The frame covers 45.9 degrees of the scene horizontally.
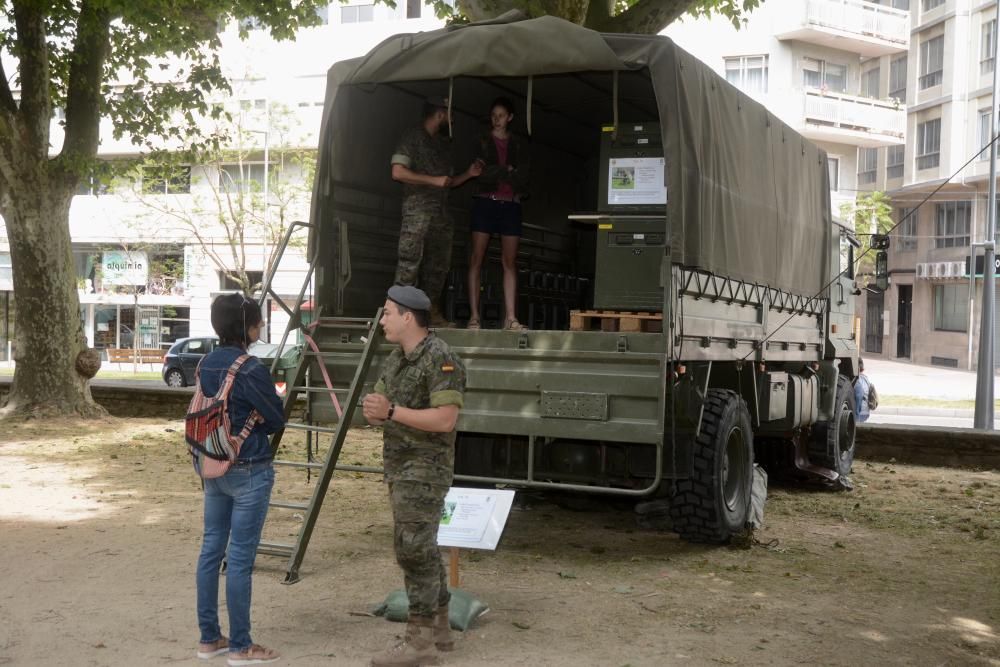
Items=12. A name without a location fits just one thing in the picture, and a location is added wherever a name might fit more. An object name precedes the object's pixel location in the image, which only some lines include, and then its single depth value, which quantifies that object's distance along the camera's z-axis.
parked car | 28.56
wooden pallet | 7.55
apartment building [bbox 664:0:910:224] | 38.72
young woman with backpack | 5.03
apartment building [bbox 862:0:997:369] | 40.72
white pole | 17.62
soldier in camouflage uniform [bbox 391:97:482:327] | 8.41
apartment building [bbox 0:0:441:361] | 35.44
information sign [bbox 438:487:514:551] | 5.71
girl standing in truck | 9.01
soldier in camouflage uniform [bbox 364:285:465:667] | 5.06
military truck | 7.20
